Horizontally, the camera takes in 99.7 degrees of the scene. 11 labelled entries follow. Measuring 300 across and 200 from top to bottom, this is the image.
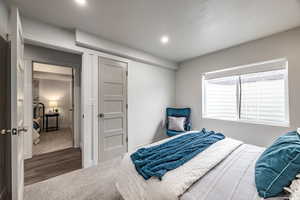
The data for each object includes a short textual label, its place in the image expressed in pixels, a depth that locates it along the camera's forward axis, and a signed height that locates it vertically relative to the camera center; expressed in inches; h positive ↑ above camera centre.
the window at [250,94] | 91.5 +5.3
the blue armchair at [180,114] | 128.9 -16.0
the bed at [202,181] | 34.0 -24.9
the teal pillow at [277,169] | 31.9 -18.8
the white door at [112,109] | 100.1 -7.2
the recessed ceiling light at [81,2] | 60.9 +47.7
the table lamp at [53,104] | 224.4 -7.1
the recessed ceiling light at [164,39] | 95.1 +47.3
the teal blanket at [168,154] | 43.1 -22.2
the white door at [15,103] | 46.4 -1.1
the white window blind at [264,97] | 91.9 +2.5
